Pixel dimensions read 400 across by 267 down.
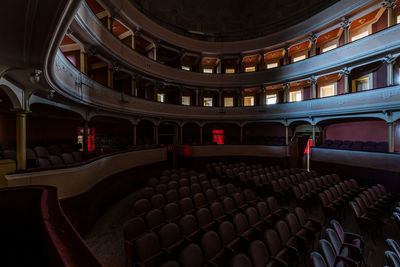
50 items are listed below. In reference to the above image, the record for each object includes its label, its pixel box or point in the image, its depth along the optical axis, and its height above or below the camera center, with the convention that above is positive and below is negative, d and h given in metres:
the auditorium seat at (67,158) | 5.84 -0.87
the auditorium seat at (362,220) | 4.04 -2.12
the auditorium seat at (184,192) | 5.58 -1.95
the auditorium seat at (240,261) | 2.40 -1.84
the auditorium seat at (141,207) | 4.37 -1.94
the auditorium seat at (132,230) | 3.23 -1.98
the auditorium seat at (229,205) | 4.68 -2.06
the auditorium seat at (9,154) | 5.23 -0.65
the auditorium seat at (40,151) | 6.26 -0.68
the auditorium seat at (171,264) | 2.32 -1.80
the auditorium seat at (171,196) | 5.21 -1.97
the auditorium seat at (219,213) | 4.29 -2.07
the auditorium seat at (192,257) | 2.61 -1.96
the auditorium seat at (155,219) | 3.81 -2.00
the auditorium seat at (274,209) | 4.58 -2.10
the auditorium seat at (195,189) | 5.96 -1.97
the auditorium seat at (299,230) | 3.66 -2.12
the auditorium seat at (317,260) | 2.38 -1.82
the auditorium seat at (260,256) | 2.67 -2.00
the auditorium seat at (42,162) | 4.93 -0.86
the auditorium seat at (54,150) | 7.06 -0.70
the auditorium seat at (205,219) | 3.90 -2.06
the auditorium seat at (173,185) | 6.09 -1.90
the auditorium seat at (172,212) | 4.21 -2.03
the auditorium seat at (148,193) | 5.30 -1.89
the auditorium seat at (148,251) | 2.84 -2.06
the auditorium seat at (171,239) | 3.22 -2.08
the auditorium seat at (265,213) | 4.25 -2.09
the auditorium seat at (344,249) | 2.99 -2.12
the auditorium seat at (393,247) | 2.76 -1.90
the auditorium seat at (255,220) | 3.89 -2.09
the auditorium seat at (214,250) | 2.94 -2.11
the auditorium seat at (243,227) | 3.61 -2.10
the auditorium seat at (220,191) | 5.70 -2.01
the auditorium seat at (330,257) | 2.63 -1.97
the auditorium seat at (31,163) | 4.73 -0.83
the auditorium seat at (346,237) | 3.28 -2.12
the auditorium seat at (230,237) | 3.28 -2.11
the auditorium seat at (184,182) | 6.51 -1.91
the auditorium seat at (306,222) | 3.92 -2.11
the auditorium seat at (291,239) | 3.35 -2.13
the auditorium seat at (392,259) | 2.35 -1.80
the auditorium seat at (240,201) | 4.98 -2.07
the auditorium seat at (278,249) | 3.02 -2.12
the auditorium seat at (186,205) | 4.64 -2.01
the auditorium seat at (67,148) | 7.61 -0.69
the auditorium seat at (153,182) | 6.43 -1.90
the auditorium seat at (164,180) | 6.77 -1.89
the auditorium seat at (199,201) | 5.02 -2.05
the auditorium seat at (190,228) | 3.57 -2.06
